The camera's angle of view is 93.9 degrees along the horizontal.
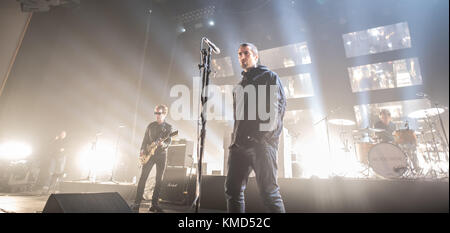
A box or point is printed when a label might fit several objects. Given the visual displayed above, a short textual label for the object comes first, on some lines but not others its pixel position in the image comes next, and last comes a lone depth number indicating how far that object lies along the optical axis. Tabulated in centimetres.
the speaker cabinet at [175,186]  384
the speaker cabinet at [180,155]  442
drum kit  360
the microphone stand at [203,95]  169
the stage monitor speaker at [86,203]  159
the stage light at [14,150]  550
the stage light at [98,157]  631
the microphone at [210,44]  213
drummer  450
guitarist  333
